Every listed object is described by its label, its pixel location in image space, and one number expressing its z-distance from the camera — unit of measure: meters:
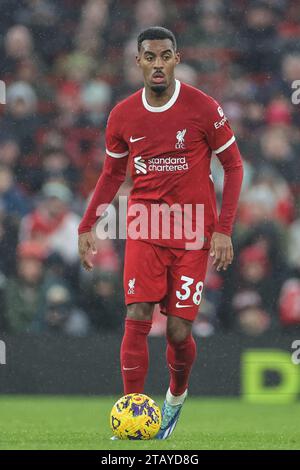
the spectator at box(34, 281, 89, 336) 11.59
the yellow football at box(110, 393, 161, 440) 6.91
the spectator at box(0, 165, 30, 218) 12.13
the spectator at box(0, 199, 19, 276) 11.71
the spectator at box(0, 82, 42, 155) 13.02
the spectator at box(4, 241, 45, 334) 11.57
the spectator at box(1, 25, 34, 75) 13.92
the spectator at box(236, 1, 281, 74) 14.58
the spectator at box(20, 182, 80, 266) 11.96
